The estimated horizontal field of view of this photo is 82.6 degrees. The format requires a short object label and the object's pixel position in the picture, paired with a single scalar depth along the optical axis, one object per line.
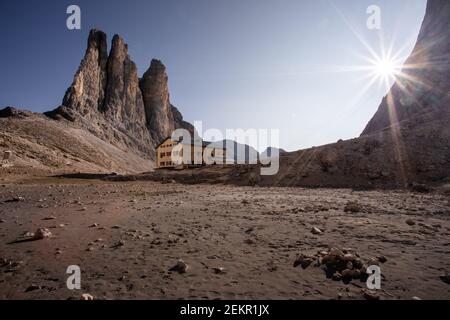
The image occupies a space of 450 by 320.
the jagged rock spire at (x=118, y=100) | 79.31
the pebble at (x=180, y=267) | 4.79
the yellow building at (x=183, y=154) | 72.50
